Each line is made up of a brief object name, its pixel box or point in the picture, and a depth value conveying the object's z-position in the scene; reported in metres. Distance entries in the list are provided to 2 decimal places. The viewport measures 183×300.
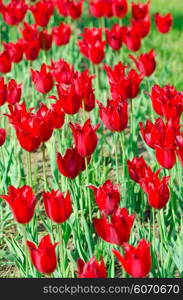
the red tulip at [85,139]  4.19
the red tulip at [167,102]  4.67
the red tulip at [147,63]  5.73
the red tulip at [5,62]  5.90
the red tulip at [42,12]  7.01
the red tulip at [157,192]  3.84
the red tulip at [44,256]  3.49
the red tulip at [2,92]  5.08
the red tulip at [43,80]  5.42
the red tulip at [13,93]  5.27
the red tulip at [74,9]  7.45
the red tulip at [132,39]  6.39
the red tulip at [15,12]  7.14
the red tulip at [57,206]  3.78
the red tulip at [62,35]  6.83
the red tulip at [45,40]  6.64
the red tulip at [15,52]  6.17
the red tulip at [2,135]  4.80
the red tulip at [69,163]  4.14
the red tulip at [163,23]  7.51
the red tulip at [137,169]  4.24
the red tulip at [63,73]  5.38
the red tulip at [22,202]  3.76
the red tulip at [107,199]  3.87
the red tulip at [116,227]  3.55
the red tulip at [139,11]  7.39
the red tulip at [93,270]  3.34
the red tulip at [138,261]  3.32
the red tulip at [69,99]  4.70
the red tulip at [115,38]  6.47
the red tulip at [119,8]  7.31
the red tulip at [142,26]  6.68
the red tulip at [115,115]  4.47
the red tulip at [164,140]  4.11
